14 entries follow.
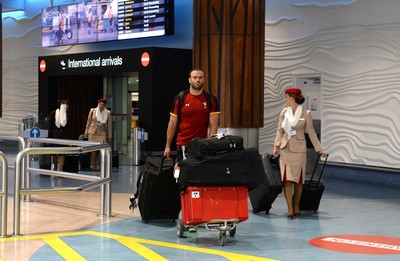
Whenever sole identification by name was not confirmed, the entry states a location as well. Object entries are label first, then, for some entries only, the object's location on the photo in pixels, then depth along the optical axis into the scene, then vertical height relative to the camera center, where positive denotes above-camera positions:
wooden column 12.61 +0.88
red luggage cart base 7.20 -1.05
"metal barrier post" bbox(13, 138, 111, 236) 7.68 -0.94
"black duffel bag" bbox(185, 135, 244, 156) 7.19 -0.43
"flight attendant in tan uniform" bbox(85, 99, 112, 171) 15.67 -0.50
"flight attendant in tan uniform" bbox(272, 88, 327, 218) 9.18 -0.52
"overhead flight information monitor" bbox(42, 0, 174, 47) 18.52 +2.25
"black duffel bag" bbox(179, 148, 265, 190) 7.10 -0.67
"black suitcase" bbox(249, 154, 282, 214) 9.32 -1.10
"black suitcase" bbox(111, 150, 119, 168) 16.59 -1.37
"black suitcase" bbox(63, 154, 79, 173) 14.63 -1.27
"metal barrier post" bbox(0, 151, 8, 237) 7.49 -1.00
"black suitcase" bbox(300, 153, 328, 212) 9.66 -1.24
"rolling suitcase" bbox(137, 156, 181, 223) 8.42 -1.05
